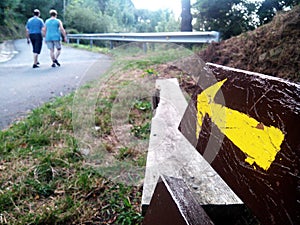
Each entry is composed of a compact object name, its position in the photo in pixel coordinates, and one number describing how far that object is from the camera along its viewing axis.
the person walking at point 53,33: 8.46
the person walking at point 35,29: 8.65
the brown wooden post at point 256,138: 0.50
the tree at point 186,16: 7.58
